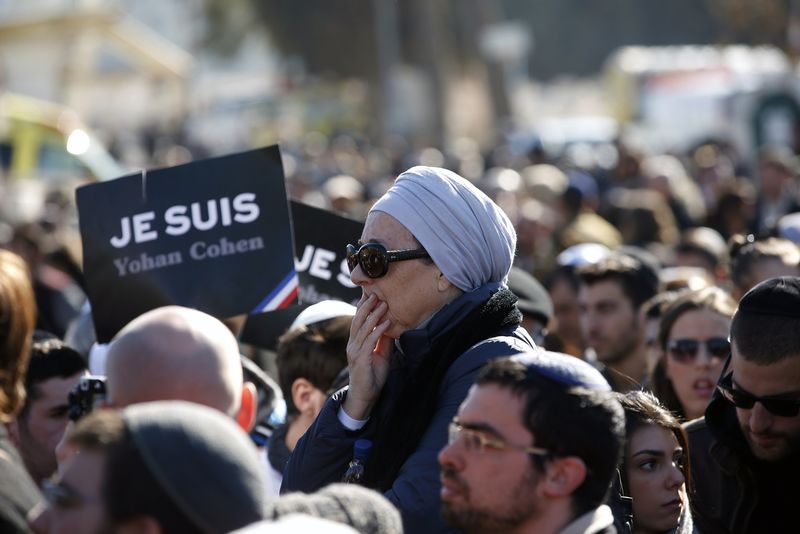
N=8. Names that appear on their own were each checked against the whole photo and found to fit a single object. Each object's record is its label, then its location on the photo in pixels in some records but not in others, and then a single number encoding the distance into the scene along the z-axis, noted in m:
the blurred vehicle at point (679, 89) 59.65
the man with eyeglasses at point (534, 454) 5.37
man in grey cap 4.44
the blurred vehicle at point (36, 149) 41.20
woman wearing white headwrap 6.45
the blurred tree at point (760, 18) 53.21
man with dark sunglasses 7.08
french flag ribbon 9.41
